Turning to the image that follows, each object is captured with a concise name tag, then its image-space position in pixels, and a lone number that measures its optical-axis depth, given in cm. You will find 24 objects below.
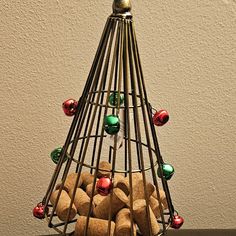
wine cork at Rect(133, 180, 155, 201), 70
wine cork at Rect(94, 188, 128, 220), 66
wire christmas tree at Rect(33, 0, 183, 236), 63
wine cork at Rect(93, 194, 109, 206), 71
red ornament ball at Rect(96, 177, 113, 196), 62
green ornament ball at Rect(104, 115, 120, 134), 61
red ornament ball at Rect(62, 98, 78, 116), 69
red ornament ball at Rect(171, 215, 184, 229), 70
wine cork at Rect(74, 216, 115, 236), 64
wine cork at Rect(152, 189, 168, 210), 72
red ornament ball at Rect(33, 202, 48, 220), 70
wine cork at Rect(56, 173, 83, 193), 72
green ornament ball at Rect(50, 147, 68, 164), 72
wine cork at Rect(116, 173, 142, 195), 70
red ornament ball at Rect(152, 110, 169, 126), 69
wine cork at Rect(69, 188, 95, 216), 68
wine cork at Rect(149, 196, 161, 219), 70
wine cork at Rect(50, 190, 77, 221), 67
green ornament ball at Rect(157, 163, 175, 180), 68
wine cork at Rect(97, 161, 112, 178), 74
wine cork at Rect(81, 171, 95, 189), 74
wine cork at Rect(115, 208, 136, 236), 63
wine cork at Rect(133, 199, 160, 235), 66
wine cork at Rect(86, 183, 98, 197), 71
